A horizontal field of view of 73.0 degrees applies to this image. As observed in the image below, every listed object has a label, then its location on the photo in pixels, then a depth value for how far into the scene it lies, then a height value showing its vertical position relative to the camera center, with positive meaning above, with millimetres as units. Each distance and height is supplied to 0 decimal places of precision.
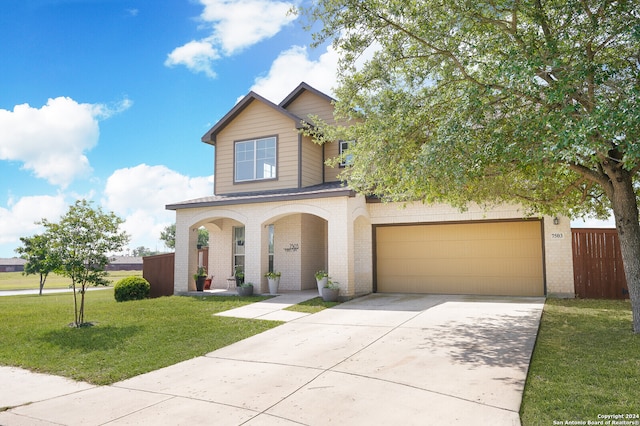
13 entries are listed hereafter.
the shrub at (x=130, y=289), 15922 -1551
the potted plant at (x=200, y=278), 16647 -1206
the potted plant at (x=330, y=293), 13367 -1461
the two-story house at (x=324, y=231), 14148 +527
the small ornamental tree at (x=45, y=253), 10562 -119
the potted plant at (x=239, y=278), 16578 -1207
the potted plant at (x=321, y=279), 13883 -1070
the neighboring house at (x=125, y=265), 80550 -3387
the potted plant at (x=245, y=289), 14953 -1478
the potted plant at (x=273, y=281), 15188 -1228
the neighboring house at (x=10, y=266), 82125 -3338
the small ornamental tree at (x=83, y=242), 10711 +145
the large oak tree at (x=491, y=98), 6824 +2740
